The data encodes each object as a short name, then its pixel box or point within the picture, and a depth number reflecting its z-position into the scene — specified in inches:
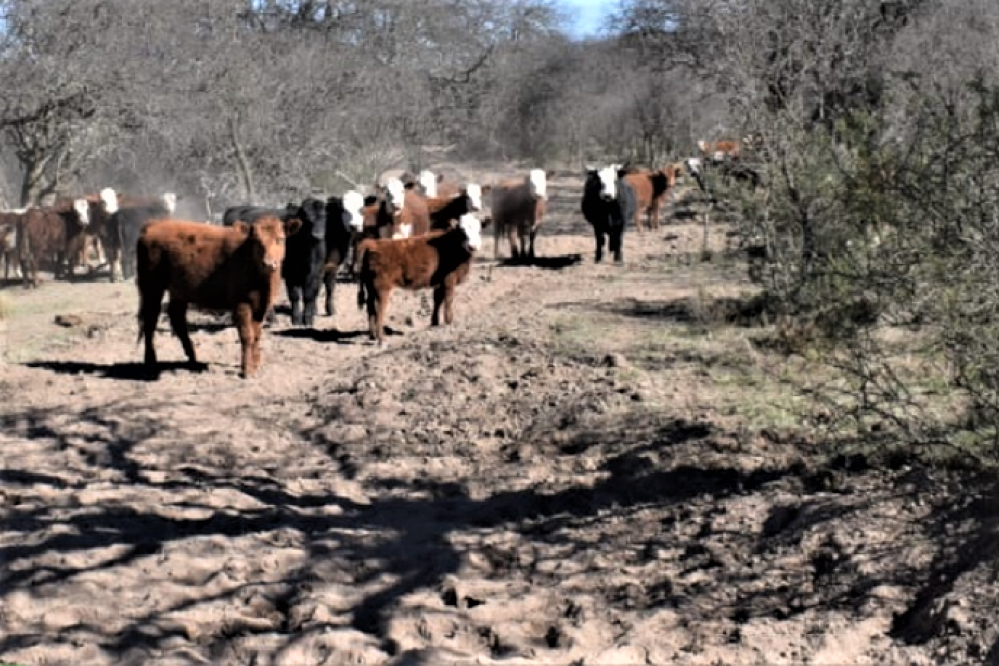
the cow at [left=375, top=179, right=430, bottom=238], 629.9
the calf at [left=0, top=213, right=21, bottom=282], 747.4
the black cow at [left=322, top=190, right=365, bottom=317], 575.5
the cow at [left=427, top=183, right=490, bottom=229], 682.2
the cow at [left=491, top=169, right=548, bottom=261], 754.8
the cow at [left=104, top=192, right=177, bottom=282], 757.9
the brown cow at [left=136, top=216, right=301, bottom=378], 423.2
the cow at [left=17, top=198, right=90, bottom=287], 736.3
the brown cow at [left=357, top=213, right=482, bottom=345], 490.3
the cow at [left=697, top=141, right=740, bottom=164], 865.5
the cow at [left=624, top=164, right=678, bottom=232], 909.8
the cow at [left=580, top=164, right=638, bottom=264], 729.0
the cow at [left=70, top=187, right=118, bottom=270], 783.1
